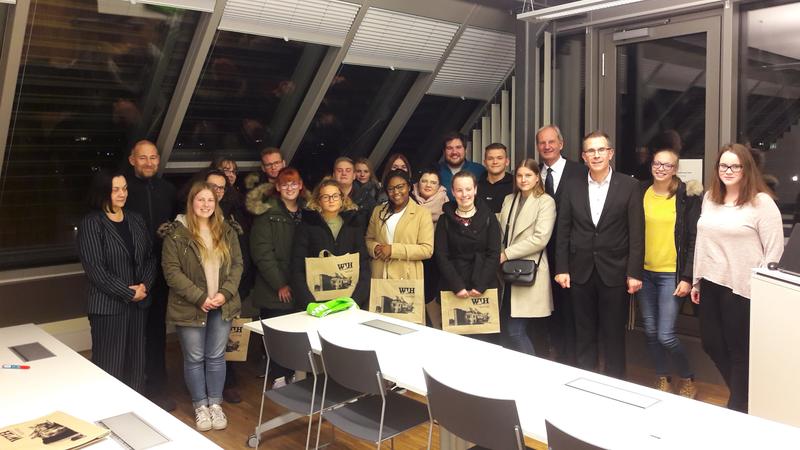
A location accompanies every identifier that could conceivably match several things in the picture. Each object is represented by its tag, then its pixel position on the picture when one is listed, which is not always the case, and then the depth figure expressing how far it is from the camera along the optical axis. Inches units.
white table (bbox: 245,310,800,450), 83.0
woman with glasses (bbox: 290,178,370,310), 167.8
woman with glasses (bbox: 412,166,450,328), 187.9
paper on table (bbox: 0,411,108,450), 81.5
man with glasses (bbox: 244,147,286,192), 198.8
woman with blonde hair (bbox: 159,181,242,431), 158.7
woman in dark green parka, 174.6
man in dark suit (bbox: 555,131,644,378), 166.2
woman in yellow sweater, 164.1
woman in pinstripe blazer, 155.3
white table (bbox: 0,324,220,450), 90.5
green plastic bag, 152.9
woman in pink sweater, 139.9
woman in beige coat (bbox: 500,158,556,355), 173.8
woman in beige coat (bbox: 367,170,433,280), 171.5
